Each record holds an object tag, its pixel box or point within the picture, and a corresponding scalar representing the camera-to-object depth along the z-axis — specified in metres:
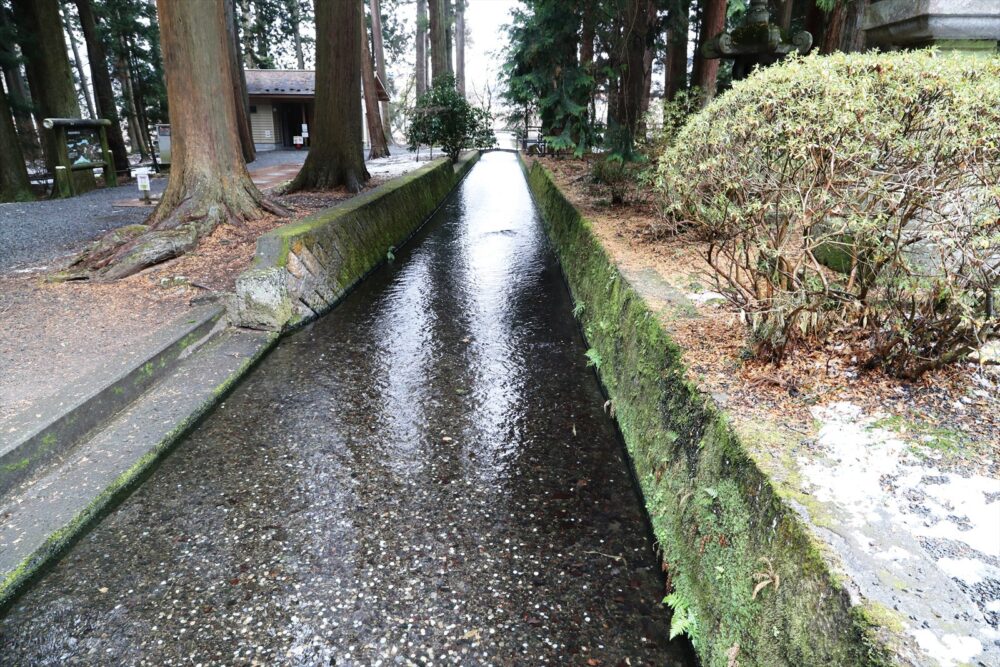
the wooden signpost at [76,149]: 12.62
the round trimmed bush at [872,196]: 2.58
